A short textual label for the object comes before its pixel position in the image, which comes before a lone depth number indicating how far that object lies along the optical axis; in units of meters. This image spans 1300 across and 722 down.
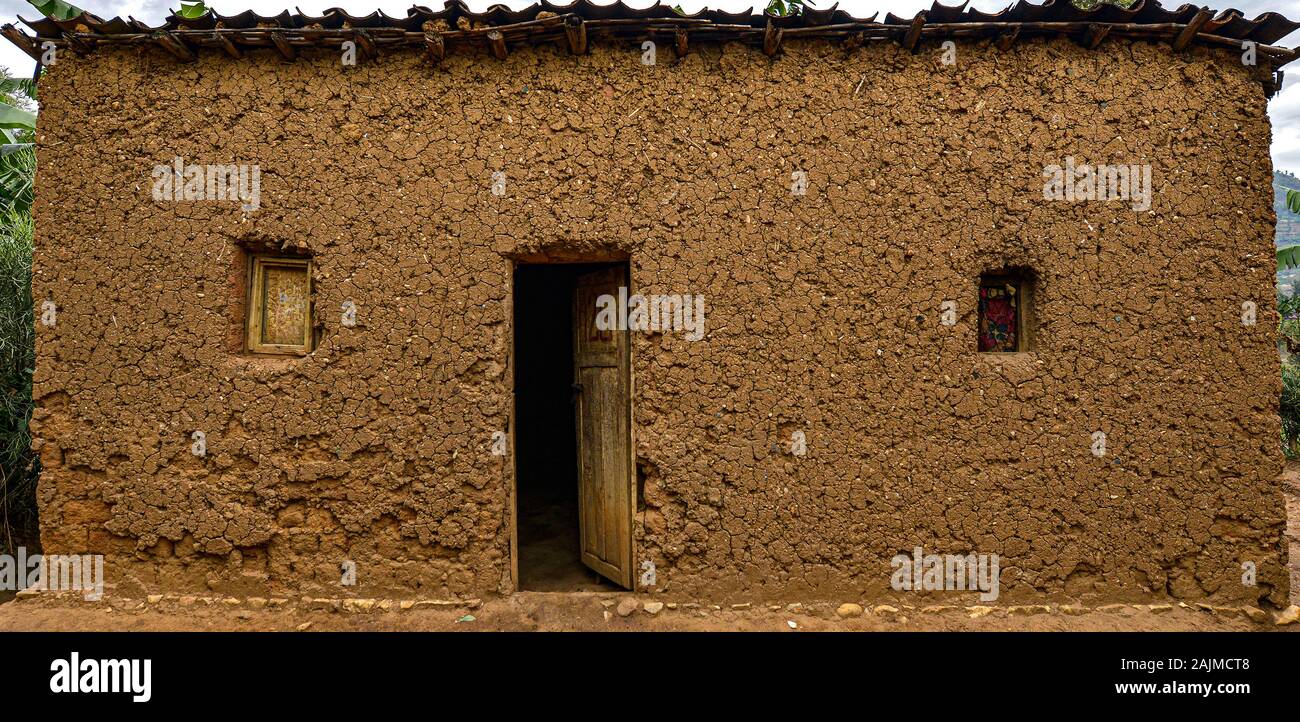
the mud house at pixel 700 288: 3.24
